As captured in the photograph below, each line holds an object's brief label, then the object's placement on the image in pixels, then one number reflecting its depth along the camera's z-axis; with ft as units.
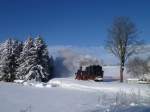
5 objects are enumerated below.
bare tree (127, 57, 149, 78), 96.57
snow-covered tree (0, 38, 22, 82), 95.48
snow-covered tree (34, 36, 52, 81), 87.14
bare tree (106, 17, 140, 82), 71.79
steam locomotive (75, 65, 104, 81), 79.16
